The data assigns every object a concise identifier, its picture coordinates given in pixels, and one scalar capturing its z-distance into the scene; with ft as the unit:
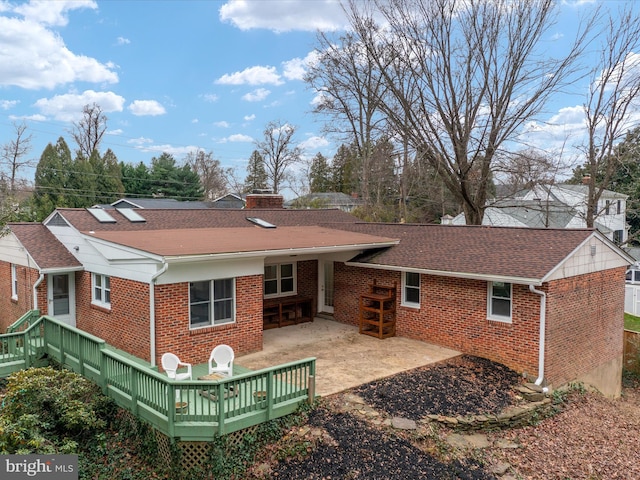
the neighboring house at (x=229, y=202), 119.65
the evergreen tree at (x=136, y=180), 152.72
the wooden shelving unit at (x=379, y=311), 40.00
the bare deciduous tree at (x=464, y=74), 62.13
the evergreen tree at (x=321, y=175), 190.49
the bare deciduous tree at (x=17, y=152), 125.39
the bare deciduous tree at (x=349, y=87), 75.20
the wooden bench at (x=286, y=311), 43.78
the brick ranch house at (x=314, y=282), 31.58
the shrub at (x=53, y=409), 23.53
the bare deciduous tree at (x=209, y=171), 186.50
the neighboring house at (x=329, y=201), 133.49
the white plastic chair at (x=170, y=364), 25.94
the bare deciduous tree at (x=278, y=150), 148.36
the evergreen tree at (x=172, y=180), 159.43
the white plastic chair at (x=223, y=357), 27.73
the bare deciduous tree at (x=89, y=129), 152.35
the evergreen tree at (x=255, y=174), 182.39
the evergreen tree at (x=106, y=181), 128.26
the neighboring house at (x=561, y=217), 96.02
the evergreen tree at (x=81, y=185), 116.57
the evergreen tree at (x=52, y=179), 108.54
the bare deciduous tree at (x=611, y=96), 58.85
